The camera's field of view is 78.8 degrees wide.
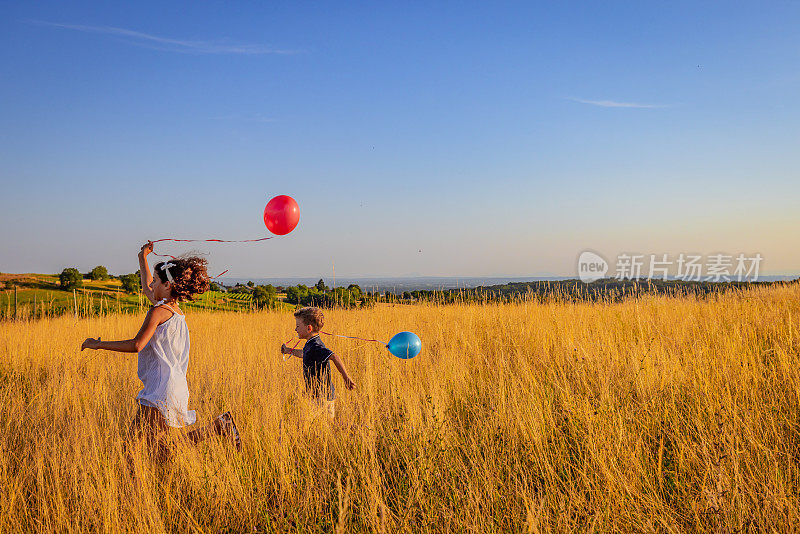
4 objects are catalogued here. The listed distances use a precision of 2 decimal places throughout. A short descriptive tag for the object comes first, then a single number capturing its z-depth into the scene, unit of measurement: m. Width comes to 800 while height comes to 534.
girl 3.42
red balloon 4.77
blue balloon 4.65
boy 4.30
